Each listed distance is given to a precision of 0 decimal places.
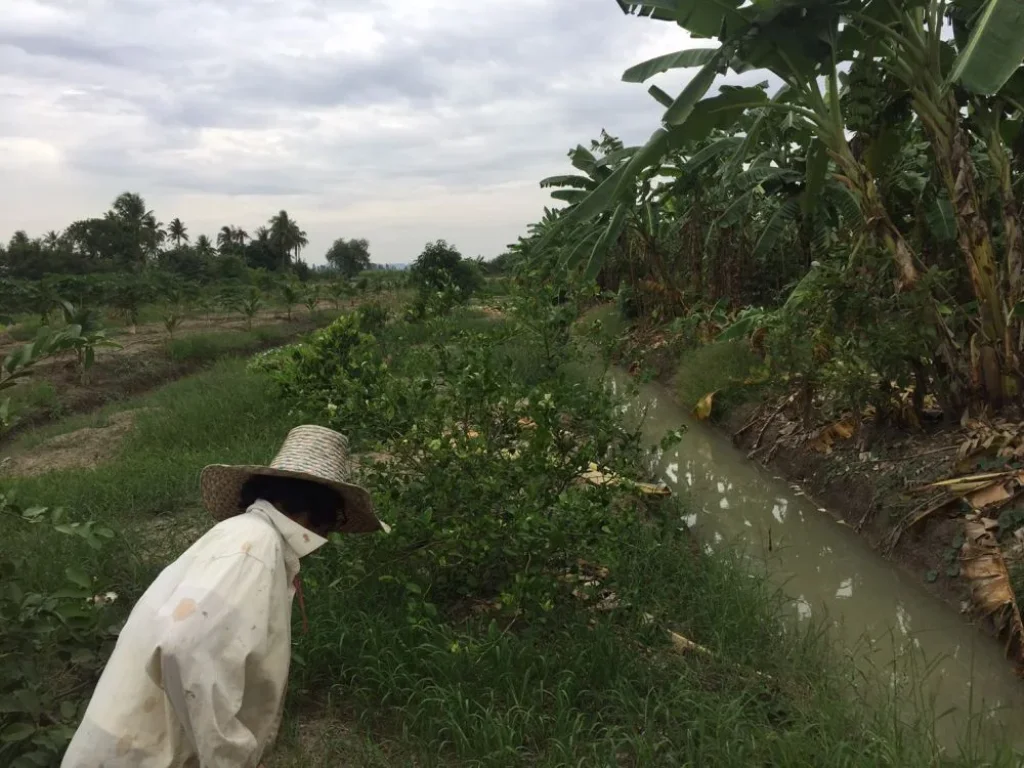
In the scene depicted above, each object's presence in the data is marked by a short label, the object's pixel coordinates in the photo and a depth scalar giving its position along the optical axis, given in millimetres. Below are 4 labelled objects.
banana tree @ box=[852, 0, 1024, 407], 4141
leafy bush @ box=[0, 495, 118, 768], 1865
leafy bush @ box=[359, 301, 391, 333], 10320
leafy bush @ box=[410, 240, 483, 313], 17661
